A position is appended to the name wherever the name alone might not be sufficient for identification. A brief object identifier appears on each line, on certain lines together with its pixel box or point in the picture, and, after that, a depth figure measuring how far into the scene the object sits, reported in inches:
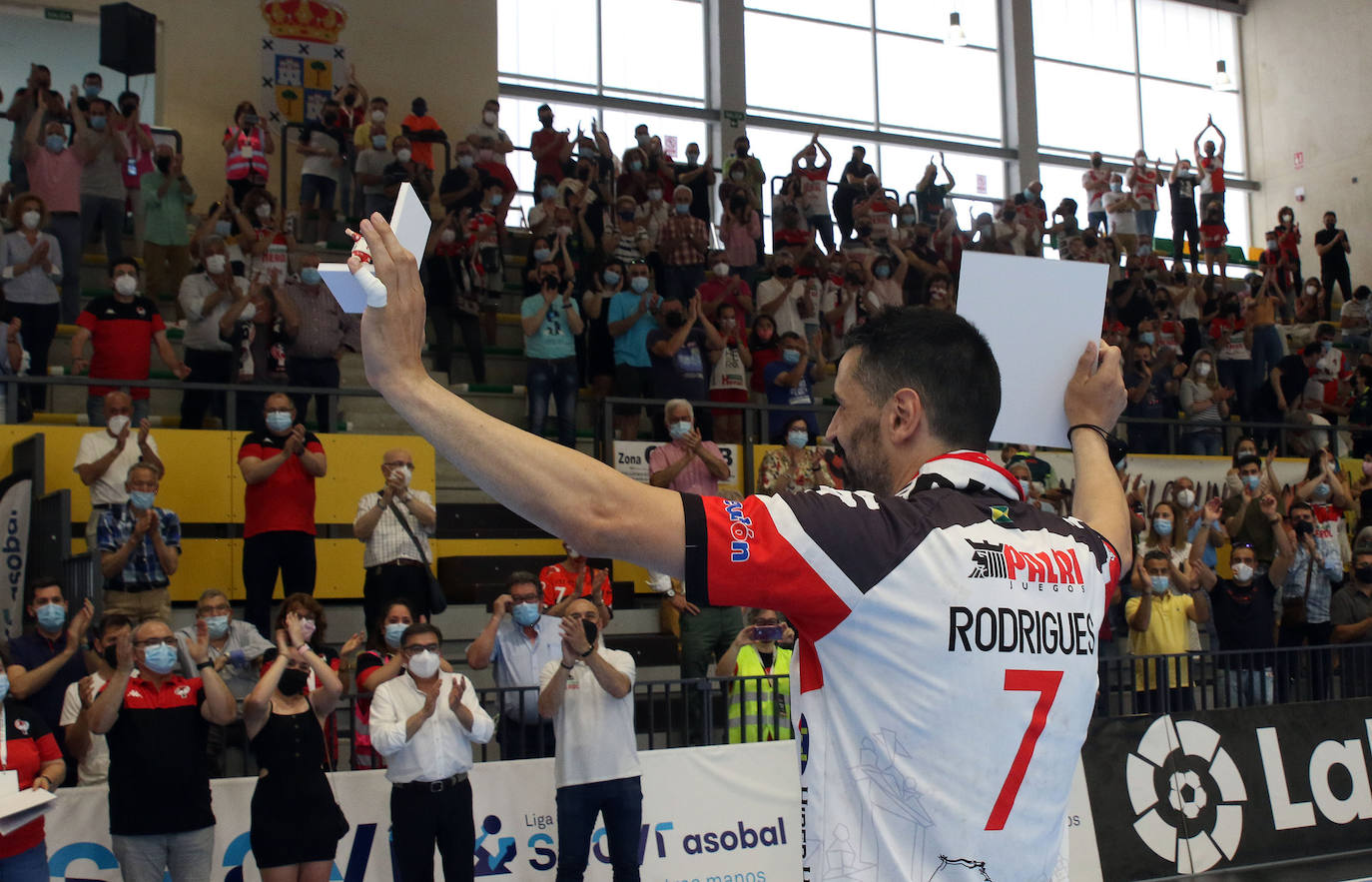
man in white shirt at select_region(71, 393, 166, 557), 400.5
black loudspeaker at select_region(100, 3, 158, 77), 646.5
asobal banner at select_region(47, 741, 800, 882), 306.5
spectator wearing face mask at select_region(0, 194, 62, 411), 468.1
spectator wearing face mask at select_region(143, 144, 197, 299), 556.4
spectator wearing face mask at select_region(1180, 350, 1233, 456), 662.5
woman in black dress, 299.0
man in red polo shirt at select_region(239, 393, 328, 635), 406.3
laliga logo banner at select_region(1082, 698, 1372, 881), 400.8
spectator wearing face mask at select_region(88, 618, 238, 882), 291.9
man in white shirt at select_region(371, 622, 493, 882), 315.3
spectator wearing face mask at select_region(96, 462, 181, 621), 380.8
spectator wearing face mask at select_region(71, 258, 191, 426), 449.7
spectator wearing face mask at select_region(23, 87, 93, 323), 515.2
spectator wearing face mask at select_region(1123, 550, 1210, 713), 469.1
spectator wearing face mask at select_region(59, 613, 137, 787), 300.7
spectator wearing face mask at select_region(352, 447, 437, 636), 398.9
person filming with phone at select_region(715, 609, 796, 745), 388.8
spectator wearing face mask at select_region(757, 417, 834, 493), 490.3
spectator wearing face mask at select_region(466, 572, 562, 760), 365.1
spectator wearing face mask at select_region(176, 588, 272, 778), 352.8
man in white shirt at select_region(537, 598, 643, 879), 336.2
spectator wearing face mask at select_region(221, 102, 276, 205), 576.4
